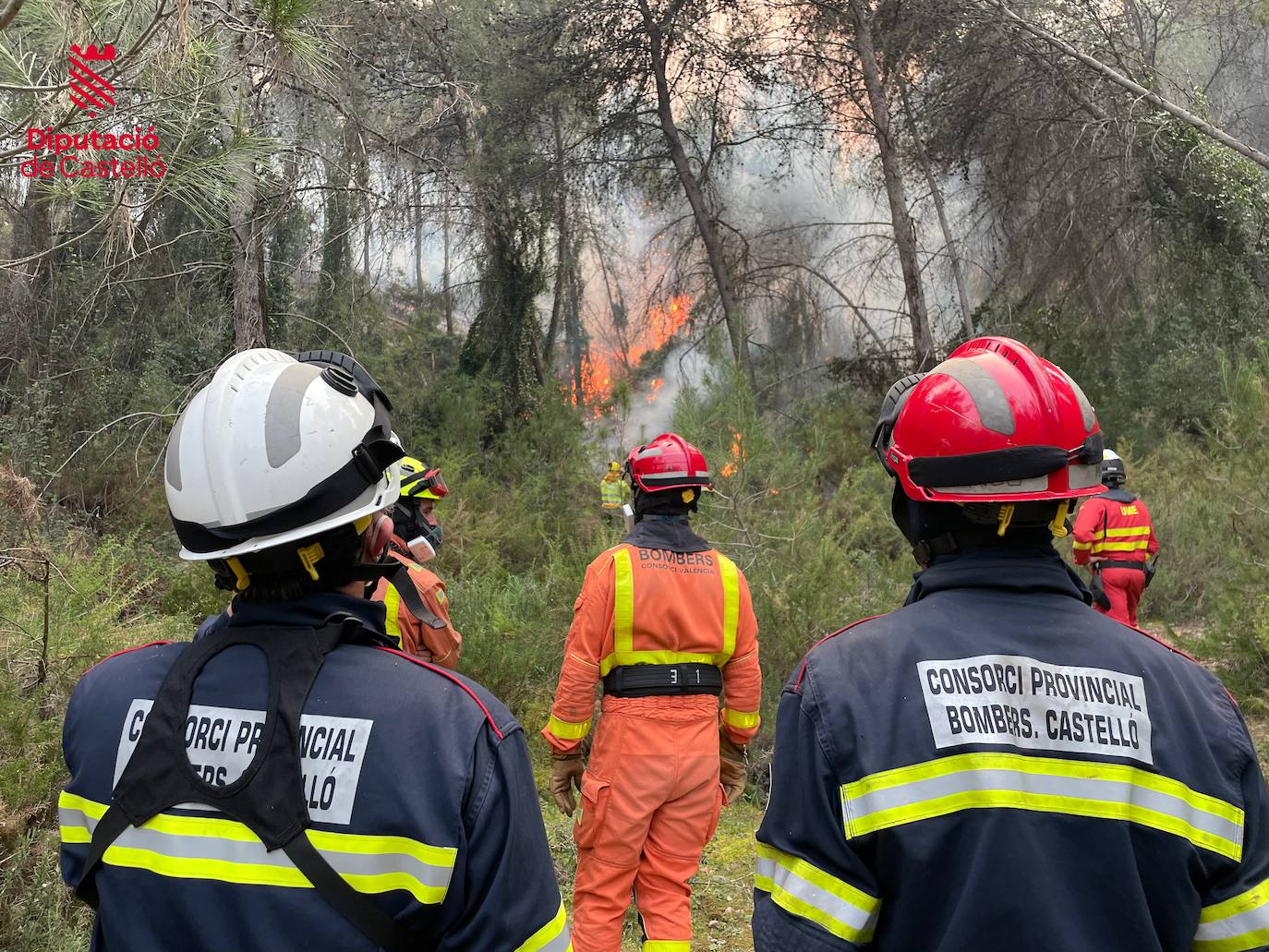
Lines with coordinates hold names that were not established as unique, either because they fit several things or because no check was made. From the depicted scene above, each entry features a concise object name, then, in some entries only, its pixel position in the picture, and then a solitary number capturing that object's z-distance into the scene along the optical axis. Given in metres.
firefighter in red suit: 7.54
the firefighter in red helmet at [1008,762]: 1.39
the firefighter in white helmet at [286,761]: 1.31
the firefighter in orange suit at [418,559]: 3.84
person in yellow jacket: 11.67
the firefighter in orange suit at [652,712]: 3.85
